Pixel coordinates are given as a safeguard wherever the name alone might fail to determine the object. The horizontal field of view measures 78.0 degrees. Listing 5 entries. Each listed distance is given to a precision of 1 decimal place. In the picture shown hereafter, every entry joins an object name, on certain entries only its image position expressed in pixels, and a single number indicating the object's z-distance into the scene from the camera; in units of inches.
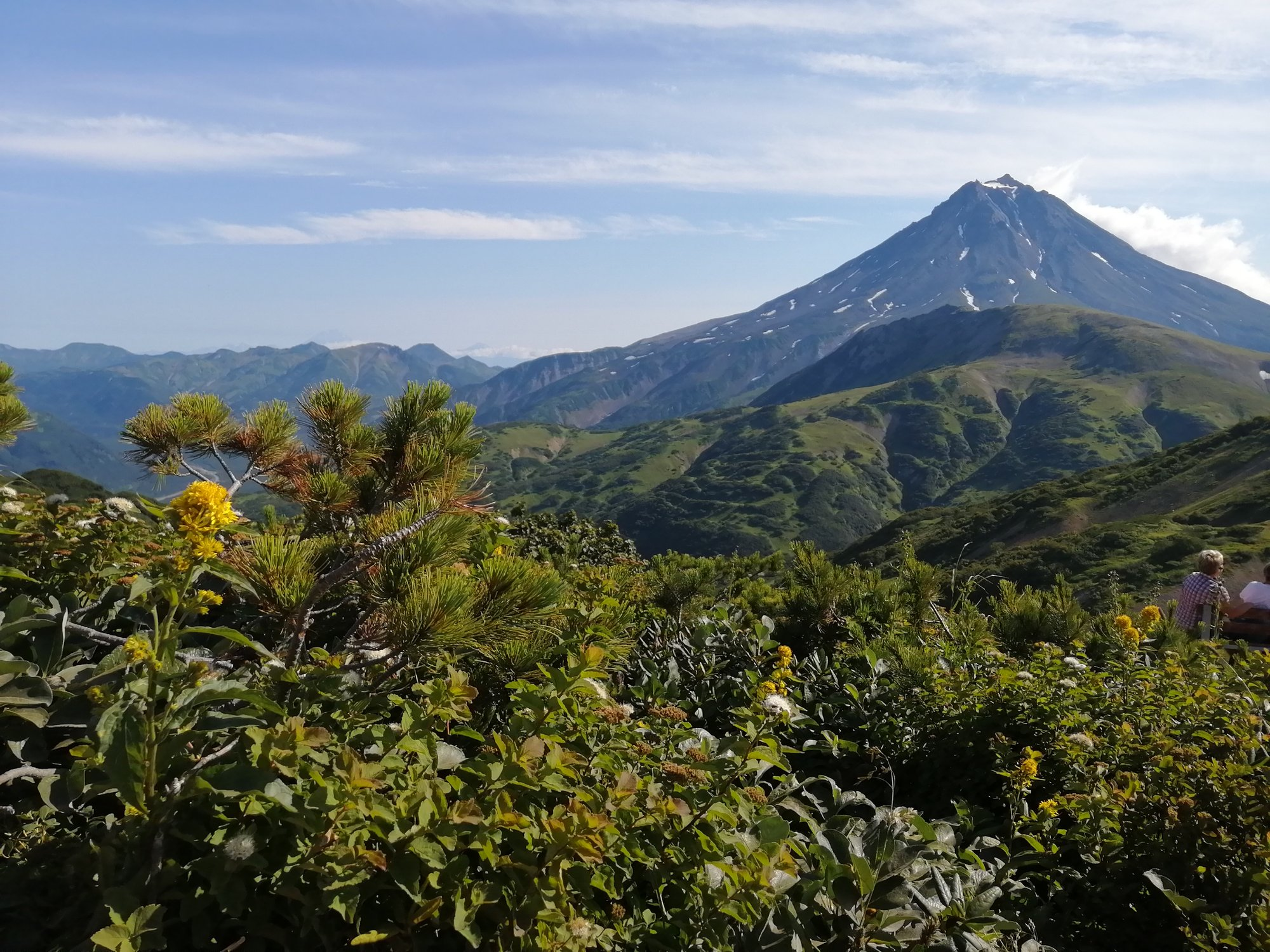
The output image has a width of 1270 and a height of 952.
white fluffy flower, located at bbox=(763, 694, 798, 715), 141.6
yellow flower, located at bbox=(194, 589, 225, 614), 80.8
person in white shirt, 351.9
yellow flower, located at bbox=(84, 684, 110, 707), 80.4
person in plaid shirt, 365.1
